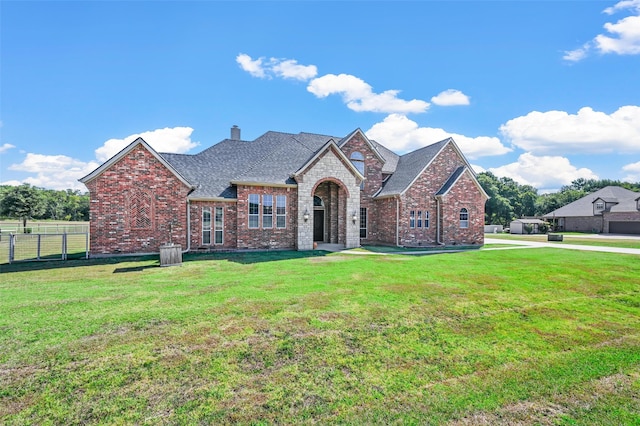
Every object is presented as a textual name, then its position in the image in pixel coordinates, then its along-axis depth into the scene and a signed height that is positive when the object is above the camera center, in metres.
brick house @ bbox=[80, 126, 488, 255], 15.66 +1.57
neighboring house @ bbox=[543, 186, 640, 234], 38.44 +0.95
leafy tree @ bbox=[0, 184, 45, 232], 44.59 +3.05
